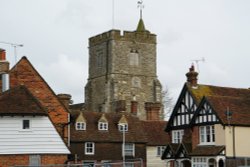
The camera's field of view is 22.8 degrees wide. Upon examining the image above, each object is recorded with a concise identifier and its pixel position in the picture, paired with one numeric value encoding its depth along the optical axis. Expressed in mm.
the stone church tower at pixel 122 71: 93188
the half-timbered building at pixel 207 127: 46750
